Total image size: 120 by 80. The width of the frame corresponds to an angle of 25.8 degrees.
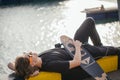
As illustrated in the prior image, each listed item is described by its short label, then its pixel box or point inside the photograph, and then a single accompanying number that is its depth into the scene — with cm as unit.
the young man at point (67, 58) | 486
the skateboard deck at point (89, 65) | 521
